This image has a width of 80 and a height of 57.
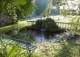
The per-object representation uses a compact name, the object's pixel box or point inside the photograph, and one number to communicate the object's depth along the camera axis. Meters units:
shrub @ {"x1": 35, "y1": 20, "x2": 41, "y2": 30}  6.40
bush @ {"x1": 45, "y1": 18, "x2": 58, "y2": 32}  6.02
